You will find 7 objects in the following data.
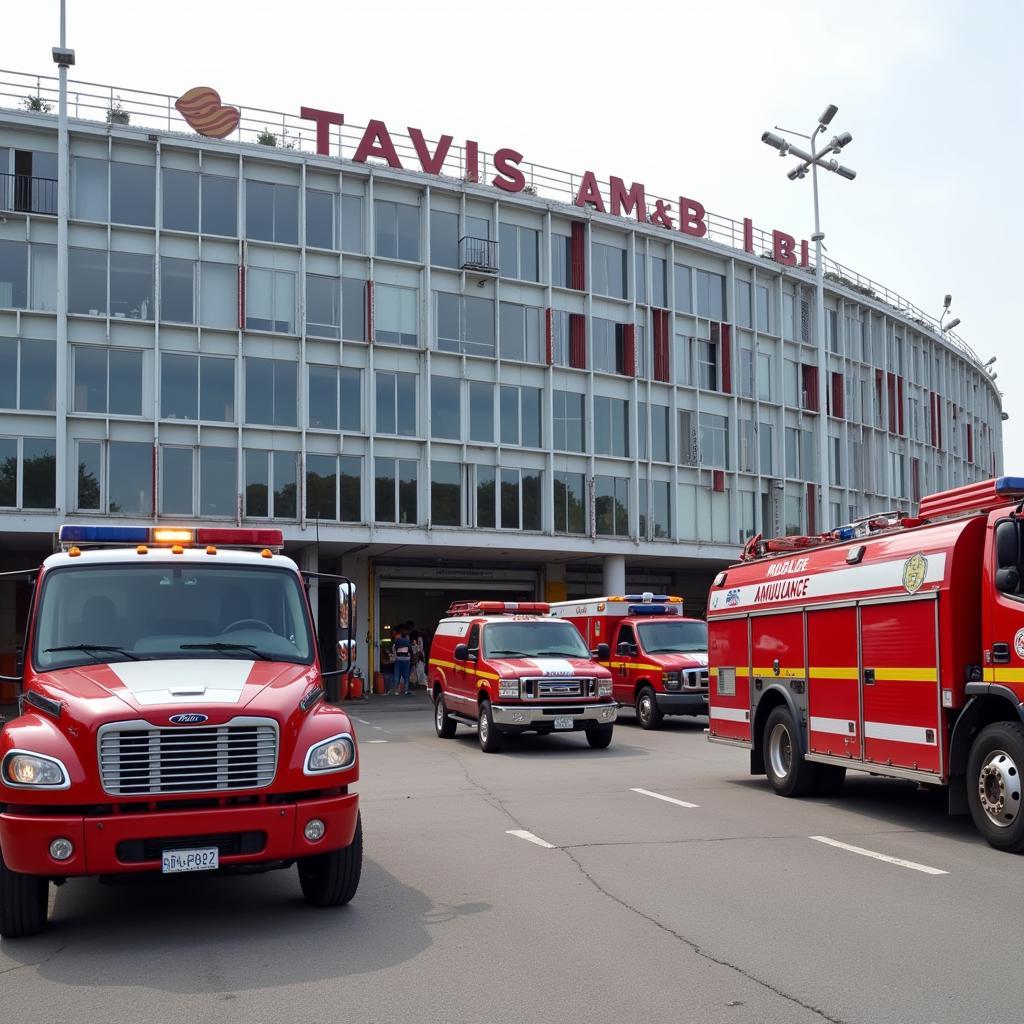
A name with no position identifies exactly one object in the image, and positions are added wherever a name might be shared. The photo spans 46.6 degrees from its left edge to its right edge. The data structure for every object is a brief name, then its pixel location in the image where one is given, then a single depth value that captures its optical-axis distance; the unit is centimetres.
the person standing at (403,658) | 3644
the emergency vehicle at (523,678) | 1780
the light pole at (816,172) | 3441
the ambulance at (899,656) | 949
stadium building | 3269
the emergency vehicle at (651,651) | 2203
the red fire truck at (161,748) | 662
